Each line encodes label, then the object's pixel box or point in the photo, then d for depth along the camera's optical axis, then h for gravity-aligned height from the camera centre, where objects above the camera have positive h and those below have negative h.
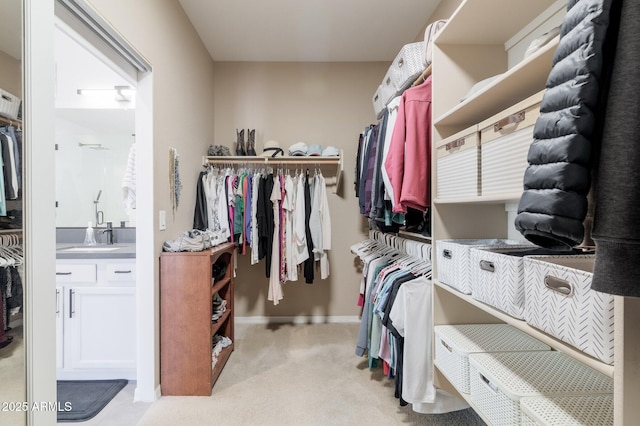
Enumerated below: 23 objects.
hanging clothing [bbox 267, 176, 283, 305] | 2.70 -0.43
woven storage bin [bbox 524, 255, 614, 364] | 0.61 -0.23
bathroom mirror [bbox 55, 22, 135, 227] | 2.62 +0.59
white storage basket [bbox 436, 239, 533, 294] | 1.16 -0.22
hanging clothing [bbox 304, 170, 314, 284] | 2.75 -0.29
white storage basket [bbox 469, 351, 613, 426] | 0.88 -0.57
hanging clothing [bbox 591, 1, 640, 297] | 0.45 +0.07
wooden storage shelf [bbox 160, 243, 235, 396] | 1.89 -0.77
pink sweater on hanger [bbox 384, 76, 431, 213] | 1.48 +0.31
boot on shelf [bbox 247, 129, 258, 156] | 2.92 +0.66
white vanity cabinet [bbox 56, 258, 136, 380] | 1.97 -0.76
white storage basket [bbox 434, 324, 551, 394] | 1.17 -0.58
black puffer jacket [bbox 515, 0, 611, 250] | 0.49 +0.14
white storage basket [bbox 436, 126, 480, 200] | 1.14 +0.19
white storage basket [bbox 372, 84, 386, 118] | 2.39 +0.93
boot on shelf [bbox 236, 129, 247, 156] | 2.89 +0.64
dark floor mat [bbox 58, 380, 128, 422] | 1.71 -1.24
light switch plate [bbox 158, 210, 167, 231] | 1.91 -0.09
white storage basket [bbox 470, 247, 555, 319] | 0.87 -0.23
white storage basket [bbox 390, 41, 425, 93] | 1.74 +0.91
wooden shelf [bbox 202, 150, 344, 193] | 2.79 +0.47
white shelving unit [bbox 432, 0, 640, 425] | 1.05 +0.47
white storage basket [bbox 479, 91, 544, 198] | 0.88 +0.21
